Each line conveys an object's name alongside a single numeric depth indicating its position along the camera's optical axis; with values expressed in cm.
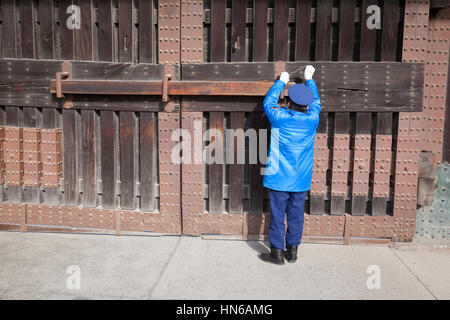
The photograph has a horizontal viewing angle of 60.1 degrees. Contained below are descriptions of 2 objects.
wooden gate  483
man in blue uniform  435
